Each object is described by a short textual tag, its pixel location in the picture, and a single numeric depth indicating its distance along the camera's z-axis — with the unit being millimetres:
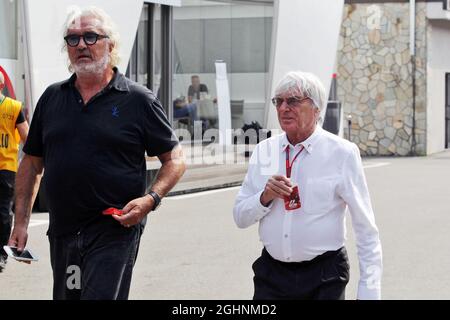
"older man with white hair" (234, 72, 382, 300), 4434
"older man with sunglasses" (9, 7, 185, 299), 4652
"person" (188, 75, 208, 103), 17594
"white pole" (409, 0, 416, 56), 27625
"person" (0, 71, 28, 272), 9125
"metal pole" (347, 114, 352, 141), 28200
